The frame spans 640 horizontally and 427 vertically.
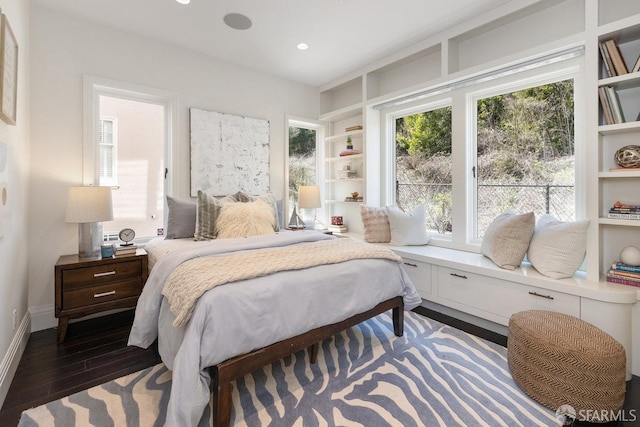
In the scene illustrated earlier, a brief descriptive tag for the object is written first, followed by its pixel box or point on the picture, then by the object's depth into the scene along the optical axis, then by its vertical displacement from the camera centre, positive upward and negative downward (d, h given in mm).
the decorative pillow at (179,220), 2934 -61
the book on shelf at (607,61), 2128 +1048
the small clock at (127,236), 2875 -205
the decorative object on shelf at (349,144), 4383 +975
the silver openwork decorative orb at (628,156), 2074 +380
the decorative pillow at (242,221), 2830 -71
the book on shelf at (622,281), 2043 -464
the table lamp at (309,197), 4059 +212
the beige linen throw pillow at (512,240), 2510 -224
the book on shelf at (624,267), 2063 -373
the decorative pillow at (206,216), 2846 -23
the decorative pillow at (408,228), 3467 -169
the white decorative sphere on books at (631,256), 2086 -300
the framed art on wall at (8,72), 1684 +843
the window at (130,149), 2922 +658
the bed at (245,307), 1479 -555
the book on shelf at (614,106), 2111 +725
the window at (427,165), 3480 +577
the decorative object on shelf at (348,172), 4377 +580
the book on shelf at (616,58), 2084 +1050
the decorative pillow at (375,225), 3625 -141
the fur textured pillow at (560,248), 2230 -267
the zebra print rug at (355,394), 1615 -1053
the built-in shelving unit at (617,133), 2094 +559
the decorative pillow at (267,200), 3270 +148
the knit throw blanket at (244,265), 1611 -321
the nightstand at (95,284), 2398 -578
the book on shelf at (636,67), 2003 +944
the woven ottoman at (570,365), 1585 -815
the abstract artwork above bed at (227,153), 3469 +717
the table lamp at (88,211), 2521 +24
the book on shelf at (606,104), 2133 +746
